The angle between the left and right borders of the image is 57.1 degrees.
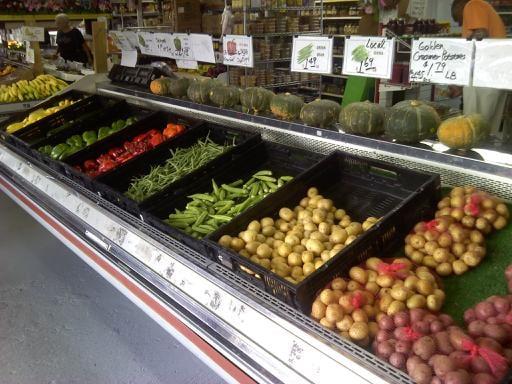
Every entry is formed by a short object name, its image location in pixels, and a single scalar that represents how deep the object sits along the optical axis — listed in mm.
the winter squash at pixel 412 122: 2020
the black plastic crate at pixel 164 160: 2260
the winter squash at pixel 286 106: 2594
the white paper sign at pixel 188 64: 3186
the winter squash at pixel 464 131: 1890
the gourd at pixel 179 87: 3377
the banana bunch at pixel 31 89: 5309
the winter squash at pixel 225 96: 2992
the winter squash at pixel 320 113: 2418
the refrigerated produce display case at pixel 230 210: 1444
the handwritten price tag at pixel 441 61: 1853
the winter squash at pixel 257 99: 2789
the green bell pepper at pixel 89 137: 3406
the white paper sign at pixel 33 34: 5539
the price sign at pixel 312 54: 2340
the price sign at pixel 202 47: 3008
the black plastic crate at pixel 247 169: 2205
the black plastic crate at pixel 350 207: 1483
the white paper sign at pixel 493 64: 1744
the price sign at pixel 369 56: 2076
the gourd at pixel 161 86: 3531
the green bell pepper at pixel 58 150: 3174
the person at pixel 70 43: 6707
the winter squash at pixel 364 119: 2186
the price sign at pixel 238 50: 2760
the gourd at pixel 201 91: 3127
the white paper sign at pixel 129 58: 4012
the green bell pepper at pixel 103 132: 3427
